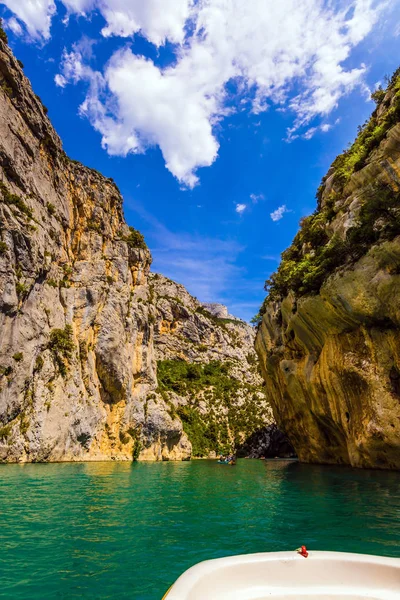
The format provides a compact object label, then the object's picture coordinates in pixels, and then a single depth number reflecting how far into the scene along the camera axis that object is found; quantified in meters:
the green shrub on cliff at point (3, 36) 40.68
